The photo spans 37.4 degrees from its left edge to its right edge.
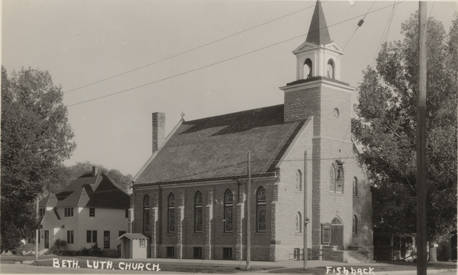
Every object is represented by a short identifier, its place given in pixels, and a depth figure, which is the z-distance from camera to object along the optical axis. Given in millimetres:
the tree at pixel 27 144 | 46347
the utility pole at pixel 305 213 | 42534
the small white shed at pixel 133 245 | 62878
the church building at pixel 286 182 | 52812
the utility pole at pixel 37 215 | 51762
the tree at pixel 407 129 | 48994
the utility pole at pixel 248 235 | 42750
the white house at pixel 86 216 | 79750
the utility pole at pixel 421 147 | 20156
